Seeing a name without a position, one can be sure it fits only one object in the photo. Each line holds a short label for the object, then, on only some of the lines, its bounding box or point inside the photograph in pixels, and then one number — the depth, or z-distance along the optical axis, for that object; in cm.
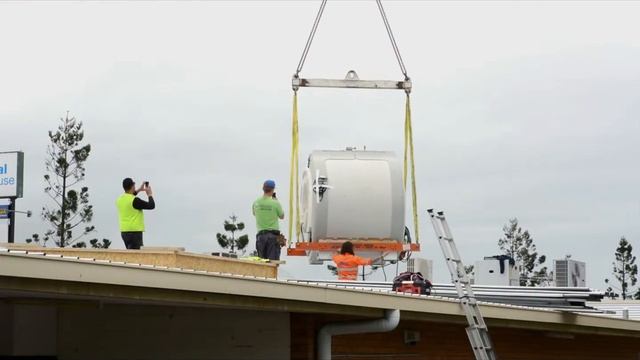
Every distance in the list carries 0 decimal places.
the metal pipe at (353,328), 1563
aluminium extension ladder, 1526
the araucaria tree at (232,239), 6025
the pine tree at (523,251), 7375
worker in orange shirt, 1862
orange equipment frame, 2175
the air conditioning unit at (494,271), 2325
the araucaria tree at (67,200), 5144
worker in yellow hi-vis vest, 1555
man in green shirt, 1862
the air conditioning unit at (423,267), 2097
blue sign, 4282
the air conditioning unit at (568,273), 2536
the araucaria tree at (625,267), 7212
